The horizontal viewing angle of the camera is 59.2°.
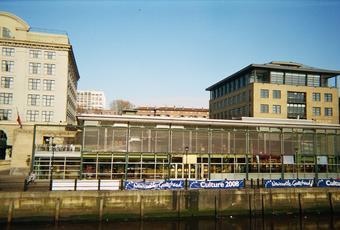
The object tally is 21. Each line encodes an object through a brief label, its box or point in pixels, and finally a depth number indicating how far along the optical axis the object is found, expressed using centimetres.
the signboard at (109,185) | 2859
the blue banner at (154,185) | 2908
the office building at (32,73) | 6581
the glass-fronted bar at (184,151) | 3631
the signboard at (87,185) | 2809
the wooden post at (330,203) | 3259
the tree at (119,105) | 16552
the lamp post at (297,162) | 3787
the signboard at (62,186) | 2773
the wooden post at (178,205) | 2909
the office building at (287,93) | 7144
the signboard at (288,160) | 3838
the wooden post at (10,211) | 2583
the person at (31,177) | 3382
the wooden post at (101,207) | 2736
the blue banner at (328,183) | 3344
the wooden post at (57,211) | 2656
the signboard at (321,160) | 3947
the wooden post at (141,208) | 2809
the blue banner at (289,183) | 3188
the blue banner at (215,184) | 3073
